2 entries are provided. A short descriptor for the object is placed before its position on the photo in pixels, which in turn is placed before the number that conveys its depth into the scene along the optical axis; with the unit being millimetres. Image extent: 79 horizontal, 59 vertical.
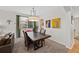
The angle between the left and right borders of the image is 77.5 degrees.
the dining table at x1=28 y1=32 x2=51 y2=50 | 1176
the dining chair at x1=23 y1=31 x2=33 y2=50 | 1158
